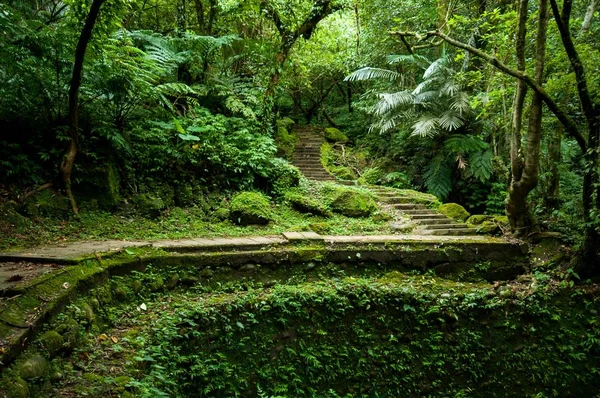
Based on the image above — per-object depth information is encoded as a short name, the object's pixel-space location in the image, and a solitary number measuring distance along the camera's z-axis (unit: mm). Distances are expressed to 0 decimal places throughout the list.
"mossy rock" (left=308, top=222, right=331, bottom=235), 6362
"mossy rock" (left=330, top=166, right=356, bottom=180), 11719
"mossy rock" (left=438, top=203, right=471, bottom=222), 8117
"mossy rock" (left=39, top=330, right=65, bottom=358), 2453
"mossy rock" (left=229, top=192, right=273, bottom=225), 6523
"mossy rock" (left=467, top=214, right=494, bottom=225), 7512
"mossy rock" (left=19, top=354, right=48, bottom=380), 2184
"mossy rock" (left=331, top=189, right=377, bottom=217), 7793
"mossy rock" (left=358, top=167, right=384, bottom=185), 11453
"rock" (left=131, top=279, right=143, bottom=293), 3797
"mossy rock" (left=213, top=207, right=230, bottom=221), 6637
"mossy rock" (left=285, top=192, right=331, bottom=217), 7562
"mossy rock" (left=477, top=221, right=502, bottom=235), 6877
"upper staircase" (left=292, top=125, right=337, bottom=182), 11516
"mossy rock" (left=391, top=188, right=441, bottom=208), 8875
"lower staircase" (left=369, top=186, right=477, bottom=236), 7230
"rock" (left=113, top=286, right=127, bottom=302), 3598
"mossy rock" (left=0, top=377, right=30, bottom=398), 2000
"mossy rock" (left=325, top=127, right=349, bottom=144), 15094
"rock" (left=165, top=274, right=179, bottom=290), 4155
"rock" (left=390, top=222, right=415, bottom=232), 7189
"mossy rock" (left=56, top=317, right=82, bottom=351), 2630
